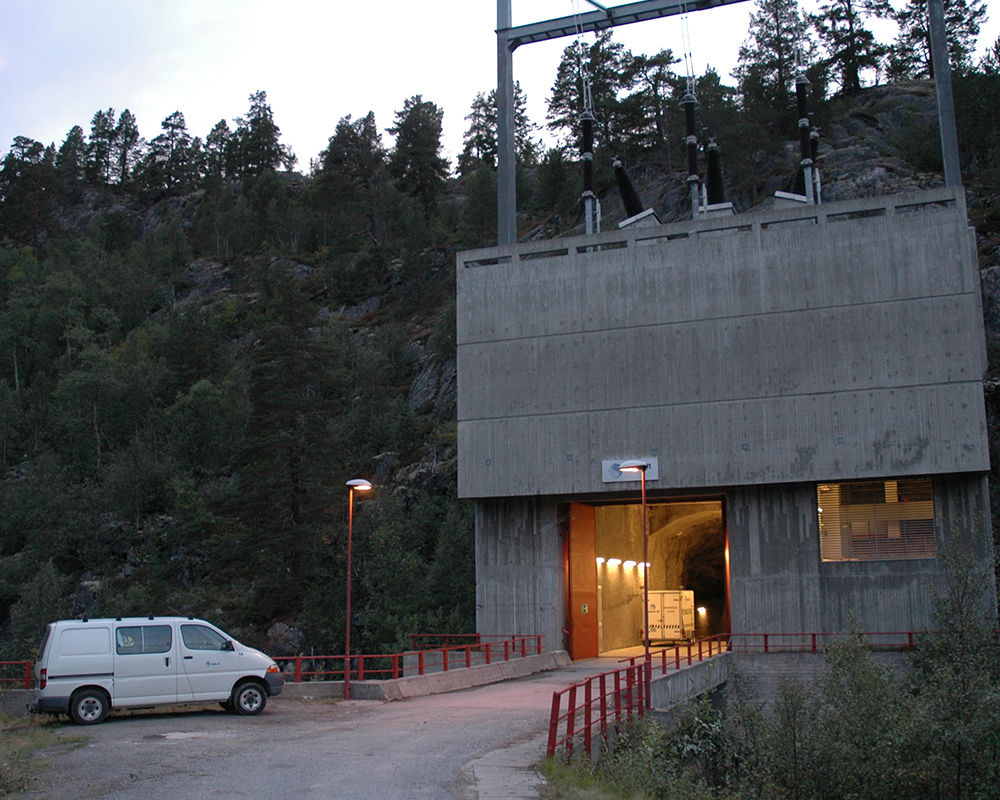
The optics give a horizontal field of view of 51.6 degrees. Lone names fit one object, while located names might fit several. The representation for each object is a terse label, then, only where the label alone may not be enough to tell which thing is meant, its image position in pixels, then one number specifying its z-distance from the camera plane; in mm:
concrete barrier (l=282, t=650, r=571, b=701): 22078
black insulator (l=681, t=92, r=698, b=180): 41378
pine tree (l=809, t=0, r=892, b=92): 94500
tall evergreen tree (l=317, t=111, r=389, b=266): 108438
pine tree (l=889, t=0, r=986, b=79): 95250
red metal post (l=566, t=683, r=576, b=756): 14859
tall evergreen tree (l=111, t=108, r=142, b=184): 162000
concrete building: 31312
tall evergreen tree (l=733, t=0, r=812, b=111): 79438
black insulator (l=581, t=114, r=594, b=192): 41844
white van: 17750
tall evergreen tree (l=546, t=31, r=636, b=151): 91875
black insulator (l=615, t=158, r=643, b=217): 44094
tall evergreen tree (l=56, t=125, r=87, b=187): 155375
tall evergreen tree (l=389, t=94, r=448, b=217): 114750
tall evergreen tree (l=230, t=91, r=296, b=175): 144000
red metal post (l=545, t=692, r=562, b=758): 14305
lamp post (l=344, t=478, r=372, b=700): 22000
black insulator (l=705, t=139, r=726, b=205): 43719
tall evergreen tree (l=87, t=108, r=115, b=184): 159375
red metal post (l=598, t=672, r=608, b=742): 16527
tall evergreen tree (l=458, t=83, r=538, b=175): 129125
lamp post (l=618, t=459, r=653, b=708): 20164
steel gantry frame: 39094
